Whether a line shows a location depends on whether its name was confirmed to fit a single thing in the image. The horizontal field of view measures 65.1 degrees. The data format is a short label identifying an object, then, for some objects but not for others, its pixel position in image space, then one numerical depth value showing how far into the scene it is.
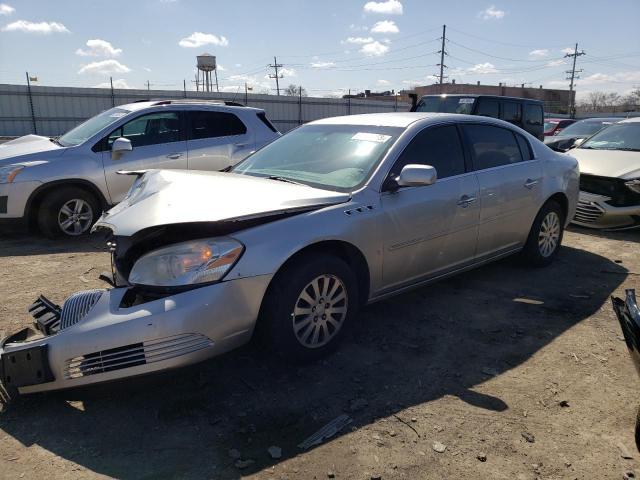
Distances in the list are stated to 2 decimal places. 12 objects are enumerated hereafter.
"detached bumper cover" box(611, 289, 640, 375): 2.20
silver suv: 6.26
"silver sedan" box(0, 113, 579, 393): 2.64
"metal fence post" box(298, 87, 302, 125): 27.02
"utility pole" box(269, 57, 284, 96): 63.52
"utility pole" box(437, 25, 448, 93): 57.62
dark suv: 11.19
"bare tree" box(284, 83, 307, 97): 27.42
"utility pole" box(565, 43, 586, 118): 65.96
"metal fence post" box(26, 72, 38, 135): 20.65
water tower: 40.81
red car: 17.61
